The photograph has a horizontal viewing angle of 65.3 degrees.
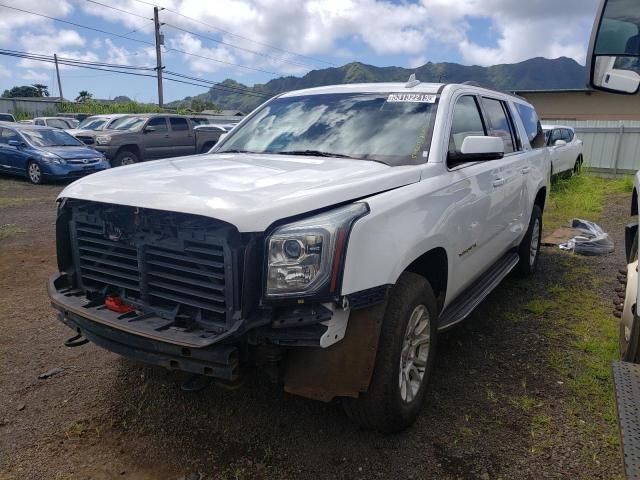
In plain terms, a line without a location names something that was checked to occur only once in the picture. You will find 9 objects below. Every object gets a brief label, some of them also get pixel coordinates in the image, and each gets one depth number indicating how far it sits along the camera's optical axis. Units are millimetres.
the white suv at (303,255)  2176
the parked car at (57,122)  21558
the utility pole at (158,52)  35250
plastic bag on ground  6789
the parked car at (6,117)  25191
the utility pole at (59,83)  64881
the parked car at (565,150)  12586
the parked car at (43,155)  12562
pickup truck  14508
